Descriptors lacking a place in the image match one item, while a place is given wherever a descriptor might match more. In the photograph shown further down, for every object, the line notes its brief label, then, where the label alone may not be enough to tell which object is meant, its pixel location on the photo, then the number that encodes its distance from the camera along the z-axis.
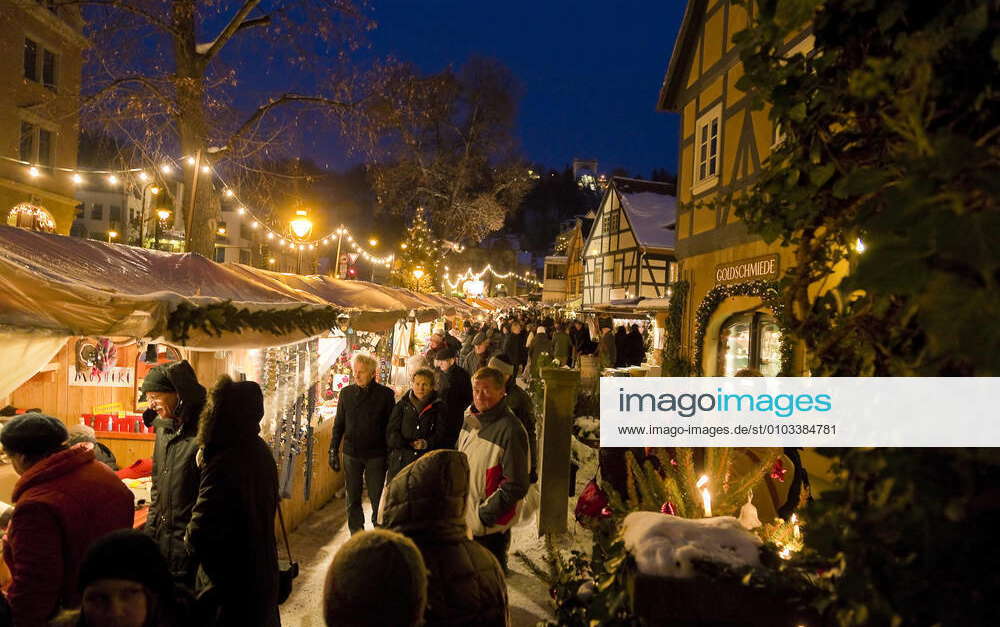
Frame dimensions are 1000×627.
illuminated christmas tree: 24.42
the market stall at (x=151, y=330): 3.07
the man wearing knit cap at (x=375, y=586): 1.62
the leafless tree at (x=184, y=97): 8.04
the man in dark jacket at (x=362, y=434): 5.53
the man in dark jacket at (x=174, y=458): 3.14
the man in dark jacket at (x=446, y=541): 2.01
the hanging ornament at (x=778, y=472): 4.33
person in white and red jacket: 3.66
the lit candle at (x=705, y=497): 2.47
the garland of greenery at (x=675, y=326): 10.50
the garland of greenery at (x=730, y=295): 6.87
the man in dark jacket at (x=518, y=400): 5.79
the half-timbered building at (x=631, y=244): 23.83
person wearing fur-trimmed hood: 2.85
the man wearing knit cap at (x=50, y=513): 2.43
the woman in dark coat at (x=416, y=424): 5.38
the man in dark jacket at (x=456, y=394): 6.02
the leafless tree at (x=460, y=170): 28.20
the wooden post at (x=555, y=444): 6.14
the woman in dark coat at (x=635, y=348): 17.22
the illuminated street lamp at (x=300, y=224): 10.67
